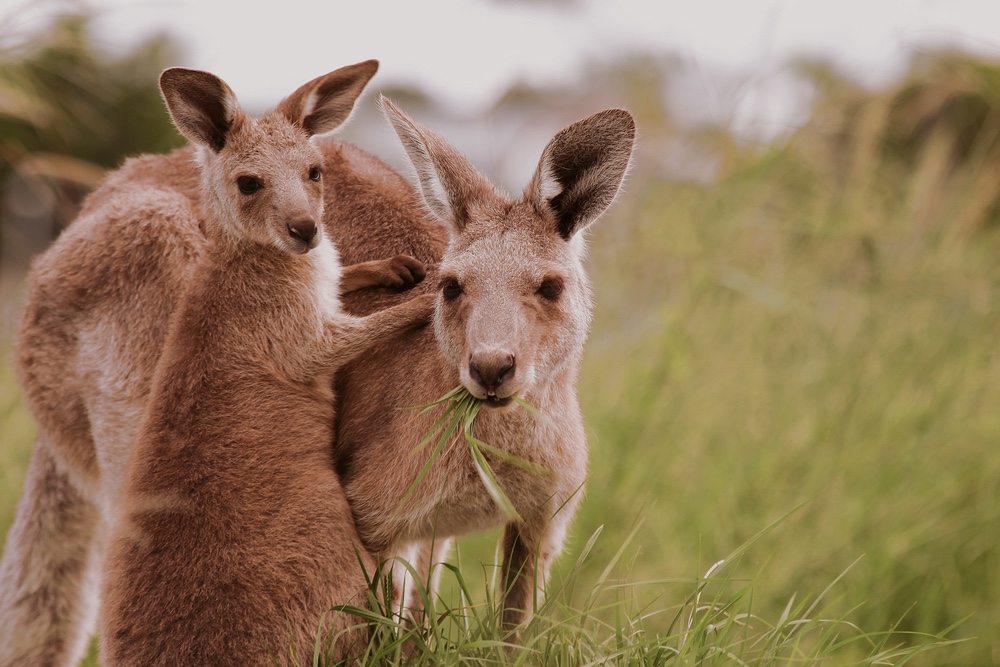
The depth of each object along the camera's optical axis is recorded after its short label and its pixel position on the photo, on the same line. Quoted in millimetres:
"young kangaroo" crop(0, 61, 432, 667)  5406
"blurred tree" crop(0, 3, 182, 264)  9609
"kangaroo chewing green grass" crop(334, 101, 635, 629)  5242
